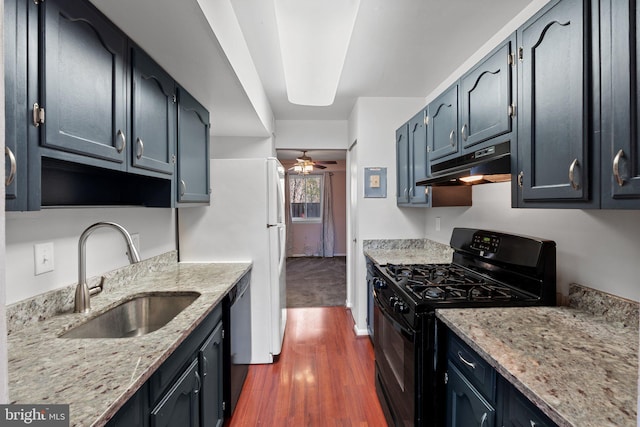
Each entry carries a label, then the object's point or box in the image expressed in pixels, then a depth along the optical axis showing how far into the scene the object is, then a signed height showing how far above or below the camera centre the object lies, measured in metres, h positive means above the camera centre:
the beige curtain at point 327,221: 7.07 -0.25
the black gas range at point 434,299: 1.32 -0.42
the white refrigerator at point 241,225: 2.33 -0.12
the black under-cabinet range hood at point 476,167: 1.29 +0.23
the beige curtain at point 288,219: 7.05 -0.20
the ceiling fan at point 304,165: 4.73 +0.77
